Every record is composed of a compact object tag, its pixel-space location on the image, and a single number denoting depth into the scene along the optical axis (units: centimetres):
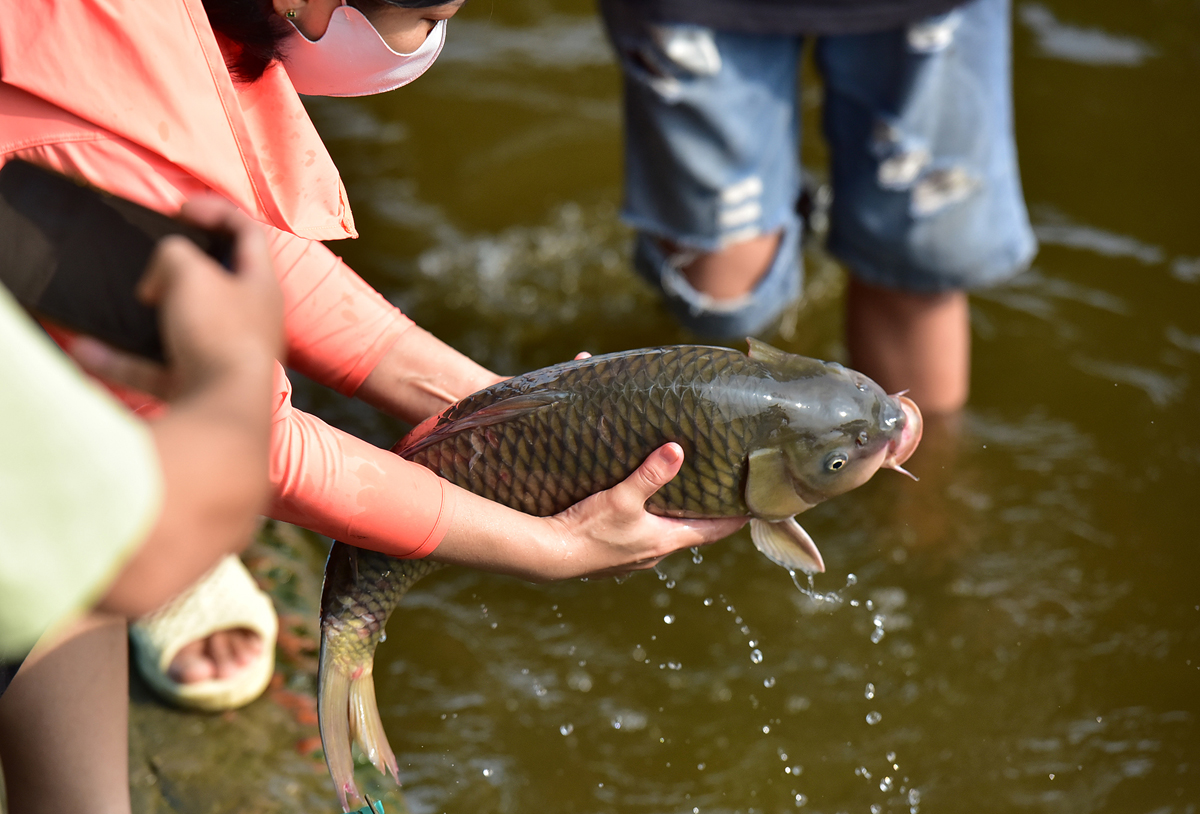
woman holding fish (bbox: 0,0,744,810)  260
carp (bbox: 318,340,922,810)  274
